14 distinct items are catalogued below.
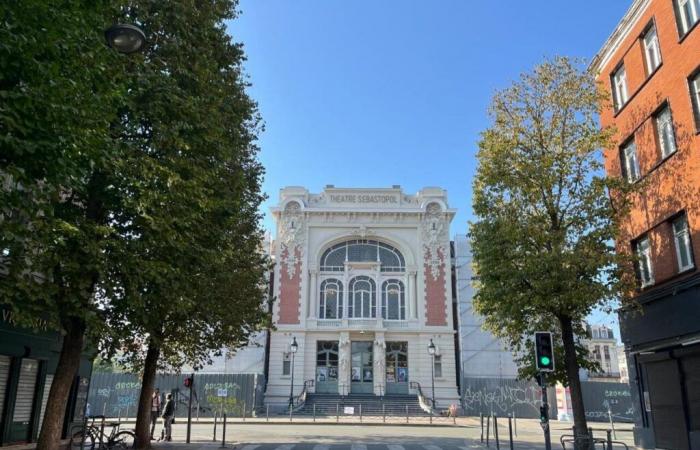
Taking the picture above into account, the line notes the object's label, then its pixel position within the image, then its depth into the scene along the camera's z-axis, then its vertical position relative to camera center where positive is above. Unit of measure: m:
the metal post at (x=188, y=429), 17.66 -1.11
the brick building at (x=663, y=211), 14.16 +4.98
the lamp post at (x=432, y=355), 33.72 +2.48
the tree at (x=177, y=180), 10.30 +4.04
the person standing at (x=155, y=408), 19.01 -0.58
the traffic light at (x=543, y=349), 12.41 +1.04
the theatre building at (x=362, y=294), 36.97 +6.69
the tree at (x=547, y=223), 14.34 +4.62
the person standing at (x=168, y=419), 18.06 -0.84
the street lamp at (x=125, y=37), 8.64 +5.30
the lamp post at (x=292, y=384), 33.50 +0.57
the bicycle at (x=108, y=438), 13.98 -1.19
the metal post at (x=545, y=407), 11.73 -0.19
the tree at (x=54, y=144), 7.23 +3.34
